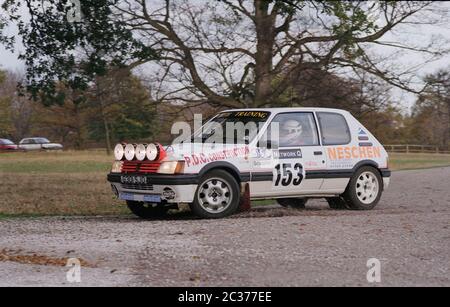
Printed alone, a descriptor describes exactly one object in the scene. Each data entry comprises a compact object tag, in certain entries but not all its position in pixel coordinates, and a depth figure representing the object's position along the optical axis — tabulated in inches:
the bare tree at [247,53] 743.7
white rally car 389.7
